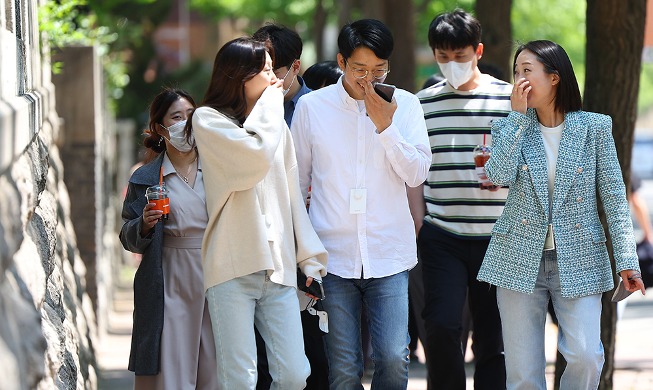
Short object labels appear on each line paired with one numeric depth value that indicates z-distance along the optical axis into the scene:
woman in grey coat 10.95
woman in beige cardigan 9.91
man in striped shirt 12.48
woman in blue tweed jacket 10.66
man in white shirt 10.85
